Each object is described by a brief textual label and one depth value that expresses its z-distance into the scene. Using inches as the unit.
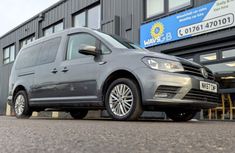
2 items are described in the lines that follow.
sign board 402.6
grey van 220.8
